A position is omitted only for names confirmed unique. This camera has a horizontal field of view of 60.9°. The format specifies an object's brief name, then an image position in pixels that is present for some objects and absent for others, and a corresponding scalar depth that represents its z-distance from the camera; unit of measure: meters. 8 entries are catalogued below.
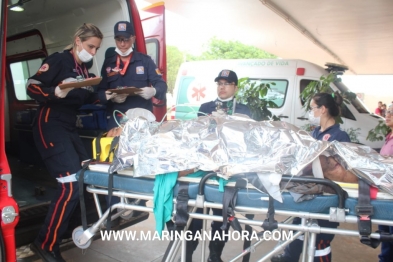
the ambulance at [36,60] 2.62
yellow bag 2.15
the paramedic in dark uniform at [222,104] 2.99
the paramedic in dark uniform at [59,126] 2.29
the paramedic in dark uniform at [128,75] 2.82
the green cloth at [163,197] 1.82
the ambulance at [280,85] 6.21
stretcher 1.63
